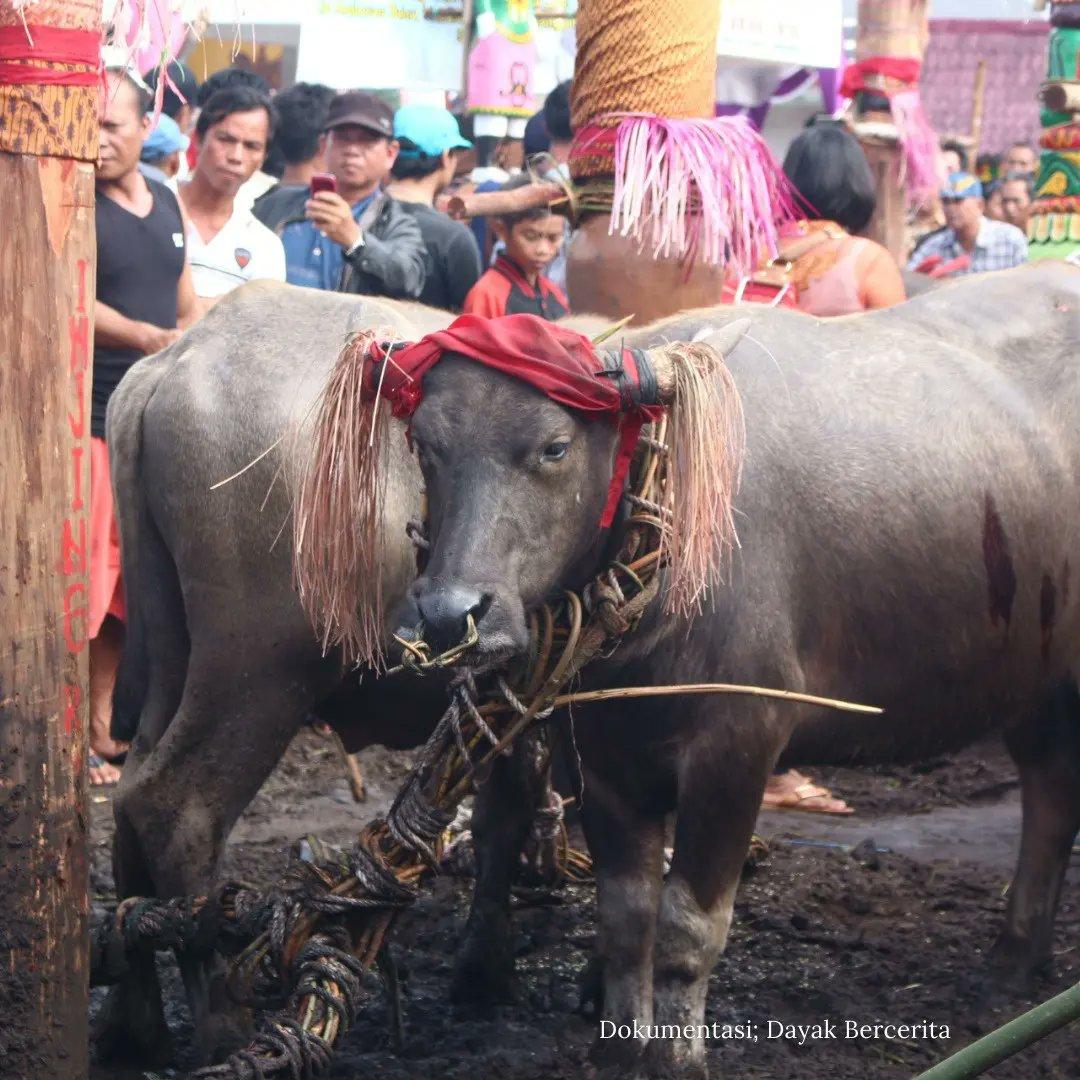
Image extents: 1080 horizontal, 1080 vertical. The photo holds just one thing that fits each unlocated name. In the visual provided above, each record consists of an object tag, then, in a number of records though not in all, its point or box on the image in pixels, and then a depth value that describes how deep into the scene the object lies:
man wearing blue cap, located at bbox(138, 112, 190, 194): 7.54
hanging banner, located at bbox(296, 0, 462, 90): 9.02
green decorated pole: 7.64
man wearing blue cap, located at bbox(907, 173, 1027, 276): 10.97
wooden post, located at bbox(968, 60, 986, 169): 15.44
